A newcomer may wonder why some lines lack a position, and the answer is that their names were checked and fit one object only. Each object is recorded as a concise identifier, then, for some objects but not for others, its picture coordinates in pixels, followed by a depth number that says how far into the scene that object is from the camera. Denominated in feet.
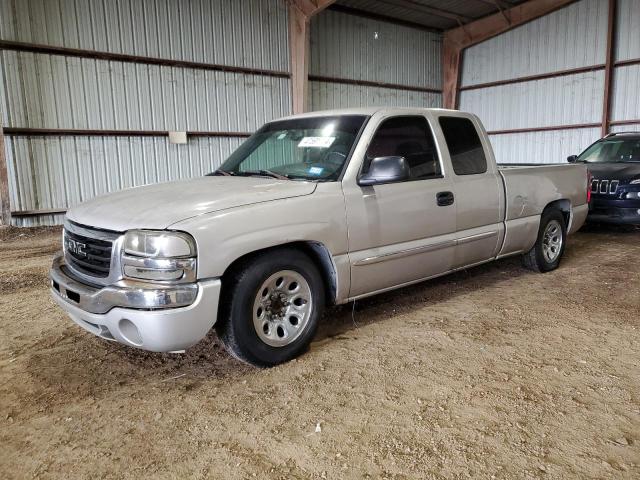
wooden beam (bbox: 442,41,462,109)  57.52
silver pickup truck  9.30
